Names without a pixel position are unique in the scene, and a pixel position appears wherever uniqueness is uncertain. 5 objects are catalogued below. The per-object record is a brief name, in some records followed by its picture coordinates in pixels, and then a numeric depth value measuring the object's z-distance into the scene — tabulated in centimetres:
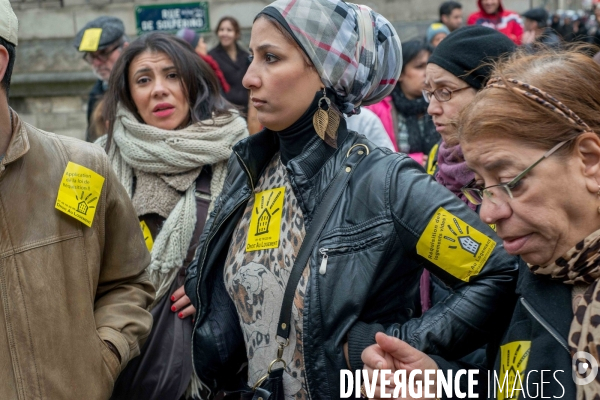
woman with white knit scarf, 317
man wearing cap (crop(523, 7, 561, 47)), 941
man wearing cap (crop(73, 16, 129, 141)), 596
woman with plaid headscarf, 224
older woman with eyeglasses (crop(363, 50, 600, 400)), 183
